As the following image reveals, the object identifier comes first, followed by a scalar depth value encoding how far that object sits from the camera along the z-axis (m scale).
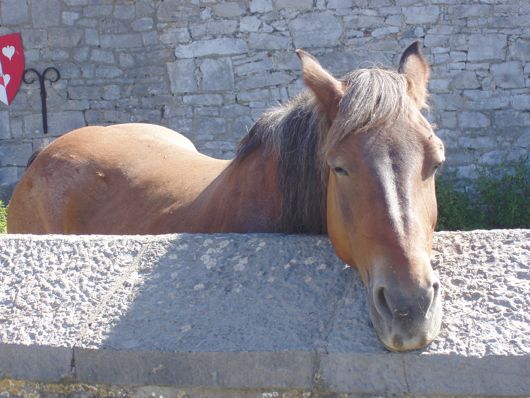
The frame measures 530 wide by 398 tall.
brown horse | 2.16
